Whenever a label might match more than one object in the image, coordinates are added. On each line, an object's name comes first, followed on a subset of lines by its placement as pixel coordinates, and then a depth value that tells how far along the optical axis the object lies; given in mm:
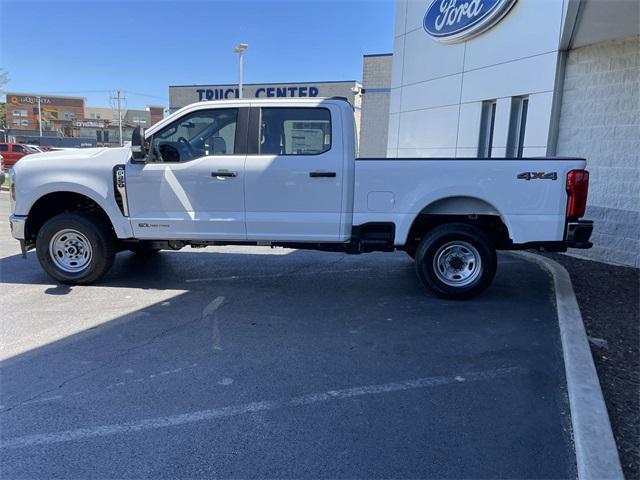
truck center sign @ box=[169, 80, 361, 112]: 28875
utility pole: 75356
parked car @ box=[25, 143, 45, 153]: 29172
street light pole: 28153
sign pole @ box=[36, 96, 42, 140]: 75662
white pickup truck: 5711
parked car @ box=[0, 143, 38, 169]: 27297
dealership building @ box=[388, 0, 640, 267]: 7859
